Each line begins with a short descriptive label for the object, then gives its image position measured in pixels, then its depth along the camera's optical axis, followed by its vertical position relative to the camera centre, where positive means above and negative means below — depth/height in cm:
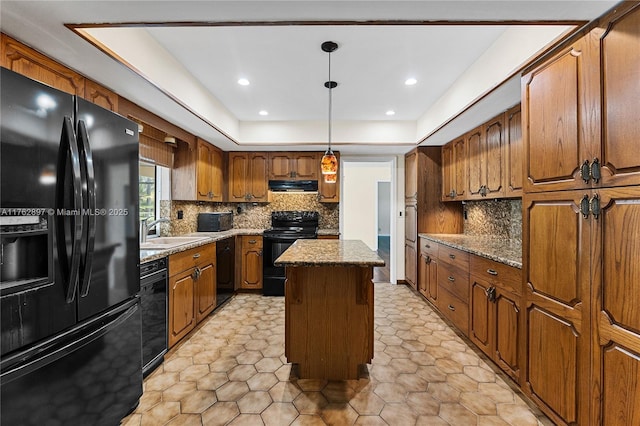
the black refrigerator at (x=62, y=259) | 117 -22
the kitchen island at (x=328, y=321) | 219 -83
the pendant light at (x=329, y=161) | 231 +45
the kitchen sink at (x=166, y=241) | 285 -32
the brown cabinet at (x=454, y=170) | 371 +55
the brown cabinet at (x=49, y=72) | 154 +85
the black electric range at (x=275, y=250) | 428 -56
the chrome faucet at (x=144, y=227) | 300 -15
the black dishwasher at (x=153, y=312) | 220 -79
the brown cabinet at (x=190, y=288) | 262 -77
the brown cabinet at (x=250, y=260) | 445 -74
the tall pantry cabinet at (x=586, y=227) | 130 -9
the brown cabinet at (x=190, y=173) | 379 +52
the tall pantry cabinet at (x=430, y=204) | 431 +10
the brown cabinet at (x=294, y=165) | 476 +75
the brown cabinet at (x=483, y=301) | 210 -81
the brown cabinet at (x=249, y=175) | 477 +60
